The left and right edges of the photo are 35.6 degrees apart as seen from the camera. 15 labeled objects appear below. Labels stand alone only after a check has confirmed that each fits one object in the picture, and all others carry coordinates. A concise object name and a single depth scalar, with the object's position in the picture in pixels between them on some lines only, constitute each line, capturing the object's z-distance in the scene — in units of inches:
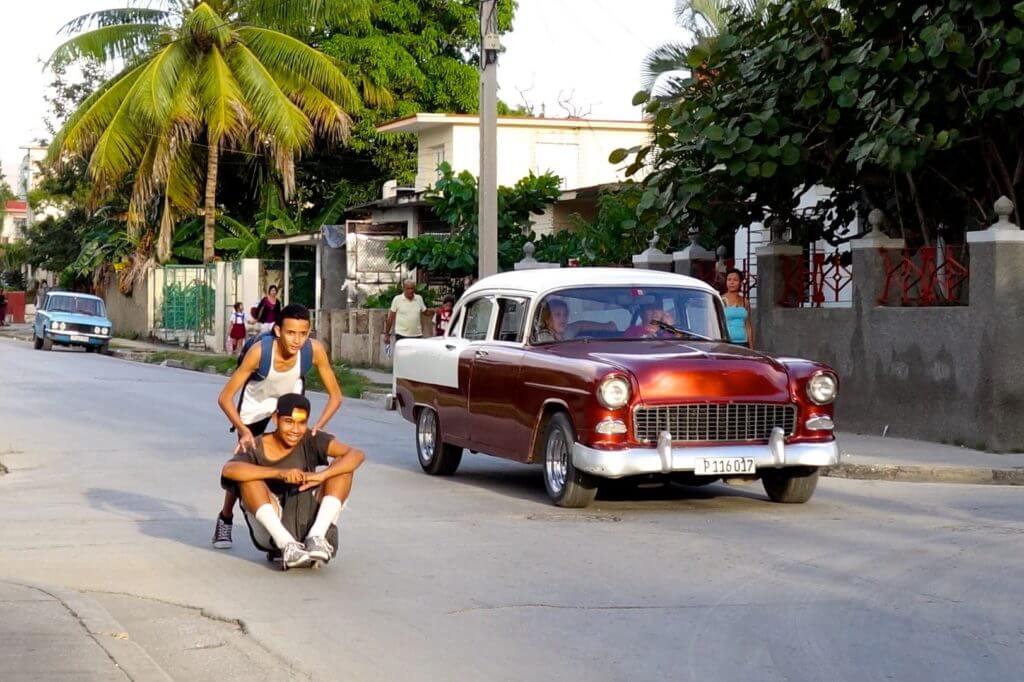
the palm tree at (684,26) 1485.0
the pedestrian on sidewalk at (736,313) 669.9
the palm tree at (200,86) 1550.2
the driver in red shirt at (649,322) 512.4
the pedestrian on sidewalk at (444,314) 1043.3
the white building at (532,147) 1635.1
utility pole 885.8
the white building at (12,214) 5004.9
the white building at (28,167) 4550.2
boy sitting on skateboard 355.6
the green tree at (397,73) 1871.3
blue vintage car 1729.8
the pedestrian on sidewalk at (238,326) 1526.8
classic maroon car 460.4
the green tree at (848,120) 676.7
